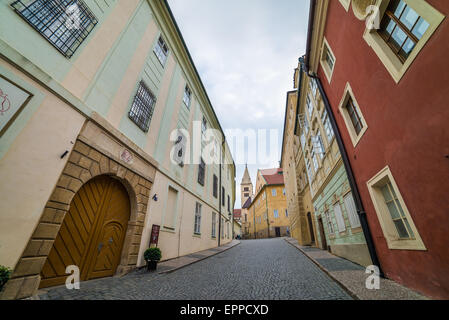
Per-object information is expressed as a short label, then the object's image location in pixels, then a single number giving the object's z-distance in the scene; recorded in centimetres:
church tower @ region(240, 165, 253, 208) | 6235
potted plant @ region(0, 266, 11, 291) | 260
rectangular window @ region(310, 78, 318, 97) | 953
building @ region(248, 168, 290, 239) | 3534
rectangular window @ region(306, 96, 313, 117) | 1076
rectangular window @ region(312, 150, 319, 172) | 1071
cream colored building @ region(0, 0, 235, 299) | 338
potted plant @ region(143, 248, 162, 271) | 614
